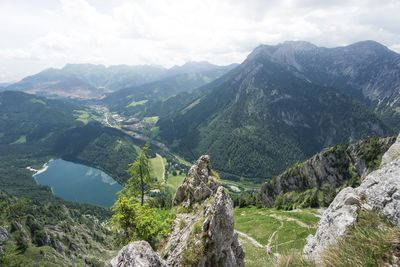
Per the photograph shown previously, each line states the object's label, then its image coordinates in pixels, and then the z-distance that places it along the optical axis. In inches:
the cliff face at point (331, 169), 5196.9
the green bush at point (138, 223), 1459.2
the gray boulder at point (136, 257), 715.4
